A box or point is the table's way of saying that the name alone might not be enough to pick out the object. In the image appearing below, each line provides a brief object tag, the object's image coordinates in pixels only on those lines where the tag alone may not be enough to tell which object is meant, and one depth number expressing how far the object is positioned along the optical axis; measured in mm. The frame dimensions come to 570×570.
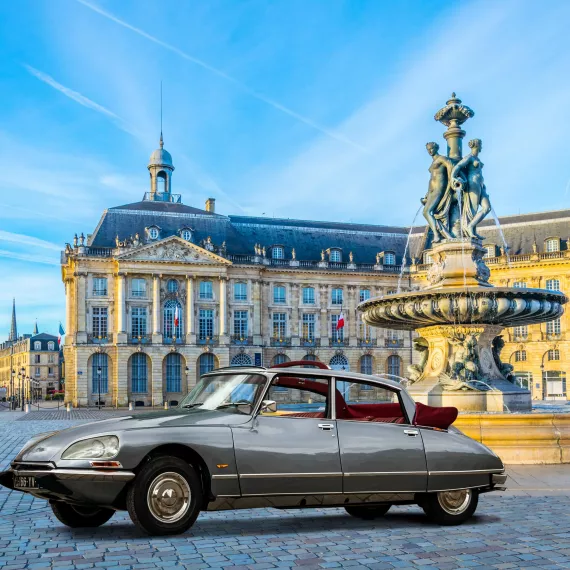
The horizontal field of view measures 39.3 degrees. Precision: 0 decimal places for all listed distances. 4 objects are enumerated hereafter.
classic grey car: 6996
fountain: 16188
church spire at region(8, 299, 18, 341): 187125
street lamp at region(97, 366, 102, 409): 63984
